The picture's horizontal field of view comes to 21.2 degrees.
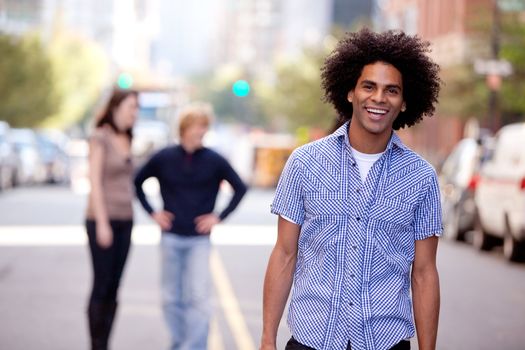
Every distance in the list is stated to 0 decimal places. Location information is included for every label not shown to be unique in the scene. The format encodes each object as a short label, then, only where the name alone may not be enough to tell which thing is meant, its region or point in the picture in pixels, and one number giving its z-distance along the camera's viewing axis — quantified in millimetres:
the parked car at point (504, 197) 18438
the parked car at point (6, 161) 36688
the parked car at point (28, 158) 41906
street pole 35875
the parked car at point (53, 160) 46922
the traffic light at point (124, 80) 44944
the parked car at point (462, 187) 22656
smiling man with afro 4750
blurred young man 9141
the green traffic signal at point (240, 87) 46656
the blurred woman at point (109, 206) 8883
